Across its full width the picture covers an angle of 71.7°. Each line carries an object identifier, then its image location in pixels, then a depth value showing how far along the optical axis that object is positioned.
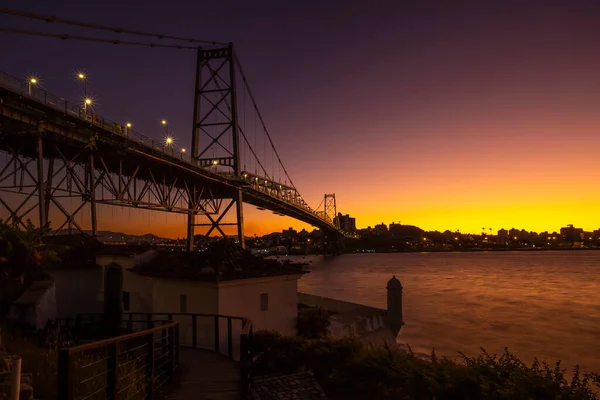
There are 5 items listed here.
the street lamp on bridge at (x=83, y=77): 30.01
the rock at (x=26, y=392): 5.23
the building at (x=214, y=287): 13.81
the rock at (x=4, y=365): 6.08
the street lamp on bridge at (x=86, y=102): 28.64
